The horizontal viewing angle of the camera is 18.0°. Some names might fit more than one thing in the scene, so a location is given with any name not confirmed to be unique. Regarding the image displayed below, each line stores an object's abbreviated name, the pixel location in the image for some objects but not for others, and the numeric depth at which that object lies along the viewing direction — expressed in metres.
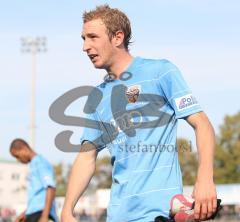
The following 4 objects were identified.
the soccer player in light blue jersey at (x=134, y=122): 4.69
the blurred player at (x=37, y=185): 10.84
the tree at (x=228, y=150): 77.75
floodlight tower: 66.12
